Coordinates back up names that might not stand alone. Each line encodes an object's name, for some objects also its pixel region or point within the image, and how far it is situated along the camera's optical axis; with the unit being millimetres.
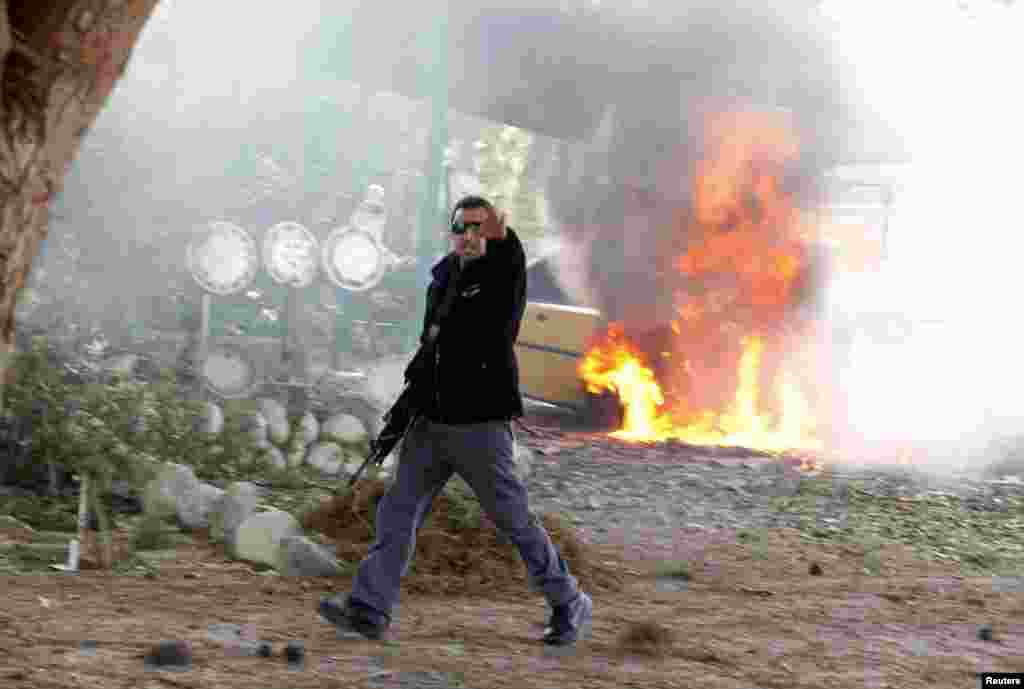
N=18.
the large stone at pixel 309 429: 19969
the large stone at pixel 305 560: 12437
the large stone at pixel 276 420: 19812
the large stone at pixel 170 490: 14773
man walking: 10008
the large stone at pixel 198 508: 14539
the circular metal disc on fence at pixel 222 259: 21578
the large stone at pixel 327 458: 19625
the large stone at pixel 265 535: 12852
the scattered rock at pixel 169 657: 8977
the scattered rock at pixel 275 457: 19078
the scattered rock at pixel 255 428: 19141
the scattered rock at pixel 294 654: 9258
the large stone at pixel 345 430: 20327
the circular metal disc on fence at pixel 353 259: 23859
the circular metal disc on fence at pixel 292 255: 22969
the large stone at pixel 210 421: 18453
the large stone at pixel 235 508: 13834
